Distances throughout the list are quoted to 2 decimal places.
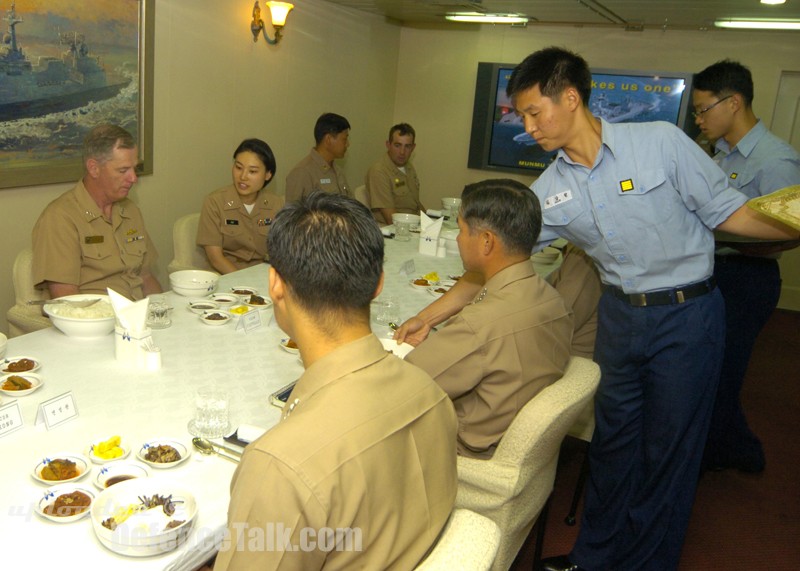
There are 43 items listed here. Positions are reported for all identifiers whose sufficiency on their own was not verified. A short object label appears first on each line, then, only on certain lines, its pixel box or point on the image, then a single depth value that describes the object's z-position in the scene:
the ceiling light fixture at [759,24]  5.58
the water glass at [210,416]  1.72
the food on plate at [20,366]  1.98
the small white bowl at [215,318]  2.54
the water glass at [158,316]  2.46
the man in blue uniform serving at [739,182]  2.96
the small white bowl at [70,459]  1.47
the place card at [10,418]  1.61
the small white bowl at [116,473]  1.46
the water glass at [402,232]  4.46
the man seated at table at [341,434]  1.01
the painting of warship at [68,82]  3.50
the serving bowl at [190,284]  2.82
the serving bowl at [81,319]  2.24
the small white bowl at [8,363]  1.96
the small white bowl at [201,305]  2.68
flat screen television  6.45
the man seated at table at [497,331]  1.93
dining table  1.30
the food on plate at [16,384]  1.85
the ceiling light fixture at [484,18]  6.44
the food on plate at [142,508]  1.32
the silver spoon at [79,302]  2.43
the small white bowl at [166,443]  1.55
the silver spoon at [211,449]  1.62
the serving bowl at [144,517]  1.25
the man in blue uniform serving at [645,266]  2.22
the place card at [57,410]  1.65
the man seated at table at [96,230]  2.83
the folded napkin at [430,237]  4.07
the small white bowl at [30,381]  1.83
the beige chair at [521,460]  1.77
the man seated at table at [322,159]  5.06
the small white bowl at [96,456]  1.54
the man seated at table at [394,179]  5.67
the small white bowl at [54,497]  1.33
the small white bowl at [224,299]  2.80
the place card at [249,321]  2.49
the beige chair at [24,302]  2.75
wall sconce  5.23
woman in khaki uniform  3.78
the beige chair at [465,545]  1.12
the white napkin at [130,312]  2.07
